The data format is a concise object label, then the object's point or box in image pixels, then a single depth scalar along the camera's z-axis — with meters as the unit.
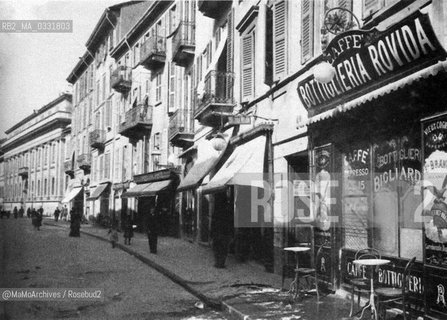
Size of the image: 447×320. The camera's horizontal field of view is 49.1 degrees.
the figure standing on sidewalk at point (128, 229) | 18.34
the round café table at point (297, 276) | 7.70
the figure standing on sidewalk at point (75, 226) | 22.85
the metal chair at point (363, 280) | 6.17
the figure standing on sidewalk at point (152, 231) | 15.22
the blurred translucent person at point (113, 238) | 18.03
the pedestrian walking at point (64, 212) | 39.22
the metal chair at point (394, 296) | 5.49
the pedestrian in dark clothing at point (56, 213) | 37.56
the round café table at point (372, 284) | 5.81
